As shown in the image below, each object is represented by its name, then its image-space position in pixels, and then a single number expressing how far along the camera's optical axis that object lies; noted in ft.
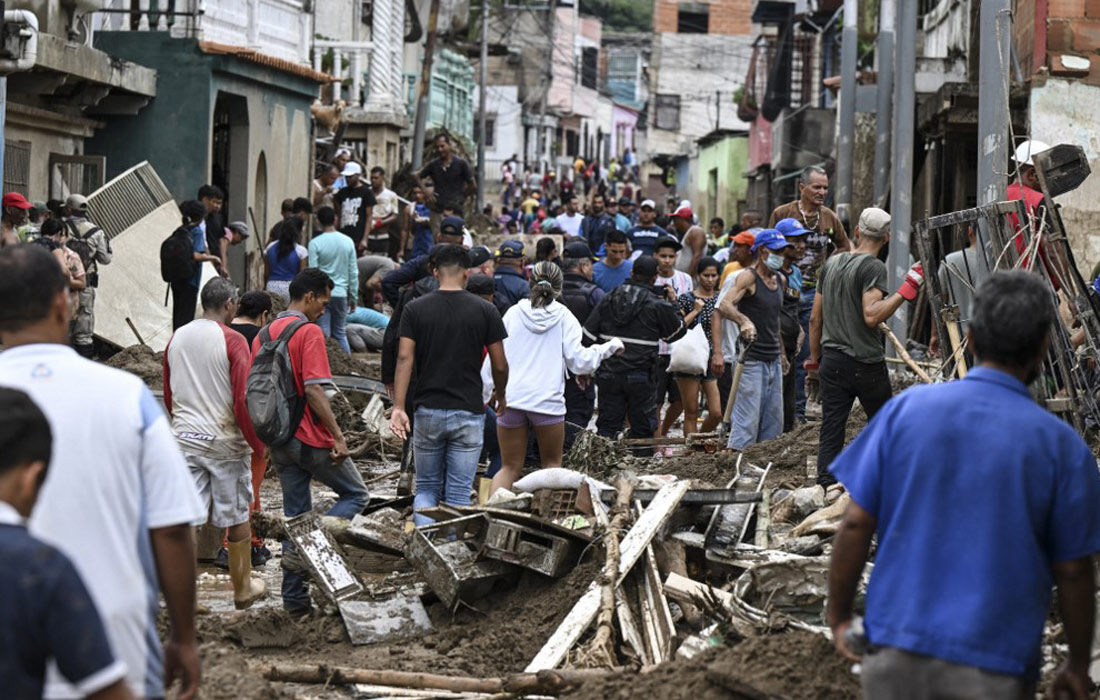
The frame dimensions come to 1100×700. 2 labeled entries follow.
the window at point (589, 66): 281.13
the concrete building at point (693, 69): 280.10
